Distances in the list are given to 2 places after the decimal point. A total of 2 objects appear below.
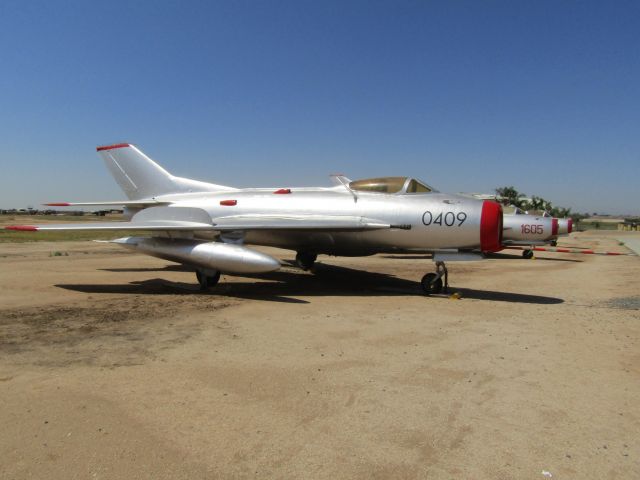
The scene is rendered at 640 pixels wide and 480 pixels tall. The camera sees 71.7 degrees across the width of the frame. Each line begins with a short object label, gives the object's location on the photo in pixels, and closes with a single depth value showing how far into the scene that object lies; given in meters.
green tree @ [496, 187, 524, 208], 53.51
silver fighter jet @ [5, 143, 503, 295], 9.52
